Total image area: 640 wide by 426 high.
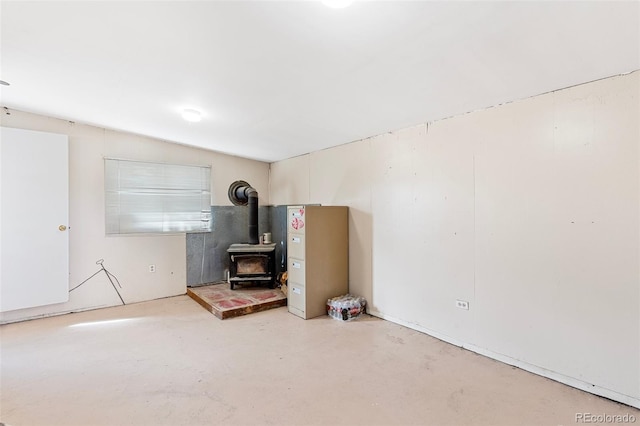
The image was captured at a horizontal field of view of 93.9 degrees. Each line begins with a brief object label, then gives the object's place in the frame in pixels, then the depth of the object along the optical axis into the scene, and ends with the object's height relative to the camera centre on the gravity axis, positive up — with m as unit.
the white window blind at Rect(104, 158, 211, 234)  4.24 +0.28
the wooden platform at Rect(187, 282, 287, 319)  3.74 -1.16
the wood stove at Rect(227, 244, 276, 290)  4.62 -0.79
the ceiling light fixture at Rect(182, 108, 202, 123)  3.17 +1.08
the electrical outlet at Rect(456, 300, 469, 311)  2.77 -0.85
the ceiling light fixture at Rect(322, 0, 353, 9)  1.48 +1.06
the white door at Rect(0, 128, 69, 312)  3.44 -0.03
